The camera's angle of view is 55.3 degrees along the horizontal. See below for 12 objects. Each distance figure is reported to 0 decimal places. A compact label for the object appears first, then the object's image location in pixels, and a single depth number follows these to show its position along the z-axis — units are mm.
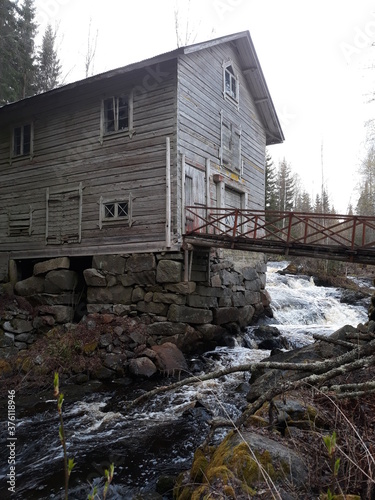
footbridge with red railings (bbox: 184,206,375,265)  8297
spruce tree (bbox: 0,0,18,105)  19625
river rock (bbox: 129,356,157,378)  8766
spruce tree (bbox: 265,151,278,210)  33094
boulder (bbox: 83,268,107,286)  11133
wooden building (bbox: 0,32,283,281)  10539
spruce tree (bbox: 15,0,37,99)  21672
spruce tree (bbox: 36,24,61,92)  27641
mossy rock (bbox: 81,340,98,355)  9297
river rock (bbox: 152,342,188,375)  8930
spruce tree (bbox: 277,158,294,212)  38062
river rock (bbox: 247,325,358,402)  6473
